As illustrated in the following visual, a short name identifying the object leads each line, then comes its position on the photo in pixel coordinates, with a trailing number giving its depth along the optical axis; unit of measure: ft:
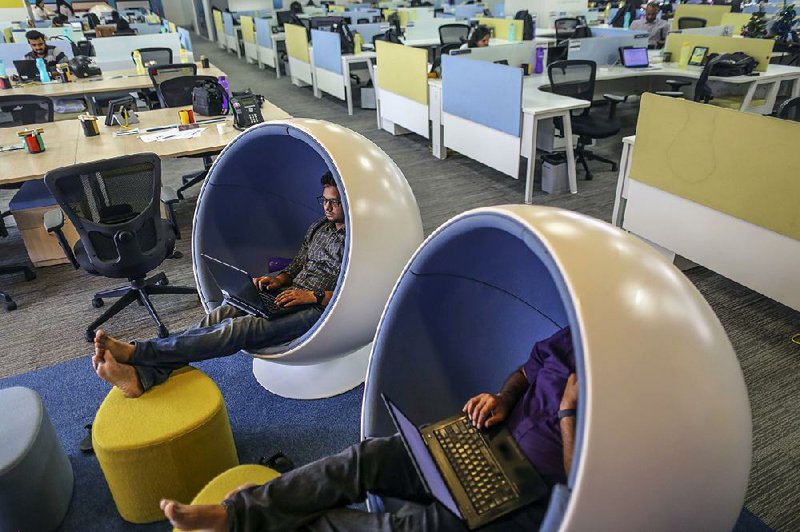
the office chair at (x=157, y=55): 19.45
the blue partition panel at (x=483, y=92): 13.29
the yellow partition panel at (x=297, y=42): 25.42
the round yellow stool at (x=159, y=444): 5.44
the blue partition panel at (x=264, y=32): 30.40
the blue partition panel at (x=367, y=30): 25.18
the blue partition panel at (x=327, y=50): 21.94
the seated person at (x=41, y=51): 18.15
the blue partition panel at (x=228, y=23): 38.02
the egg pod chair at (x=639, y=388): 3.05
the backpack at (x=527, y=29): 23.68
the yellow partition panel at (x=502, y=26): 22.30
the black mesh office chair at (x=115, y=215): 7.60
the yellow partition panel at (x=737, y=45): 16.39
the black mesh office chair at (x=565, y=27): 25.32
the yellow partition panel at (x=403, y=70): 16.99
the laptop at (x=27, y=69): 17.28
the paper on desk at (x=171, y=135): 11.48
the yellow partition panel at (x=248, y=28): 32.89
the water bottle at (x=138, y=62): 18.42
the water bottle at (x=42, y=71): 17.13
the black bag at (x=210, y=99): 13.01
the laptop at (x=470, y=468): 4.15
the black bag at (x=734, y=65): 15.92
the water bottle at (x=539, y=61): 17.89
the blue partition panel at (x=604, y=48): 18.24
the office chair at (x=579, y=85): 14.42
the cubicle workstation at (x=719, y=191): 8.08
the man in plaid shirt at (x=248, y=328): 6.02
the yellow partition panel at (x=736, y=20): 24.06
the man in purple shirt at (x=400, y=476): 4.32
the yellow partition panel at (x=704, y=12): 26.48
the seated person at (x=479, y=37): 18.19
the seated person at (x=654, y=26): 21.75
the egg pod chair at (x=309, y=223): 6.42
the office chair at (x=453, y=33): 23.63
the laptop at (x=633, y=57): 17.87
